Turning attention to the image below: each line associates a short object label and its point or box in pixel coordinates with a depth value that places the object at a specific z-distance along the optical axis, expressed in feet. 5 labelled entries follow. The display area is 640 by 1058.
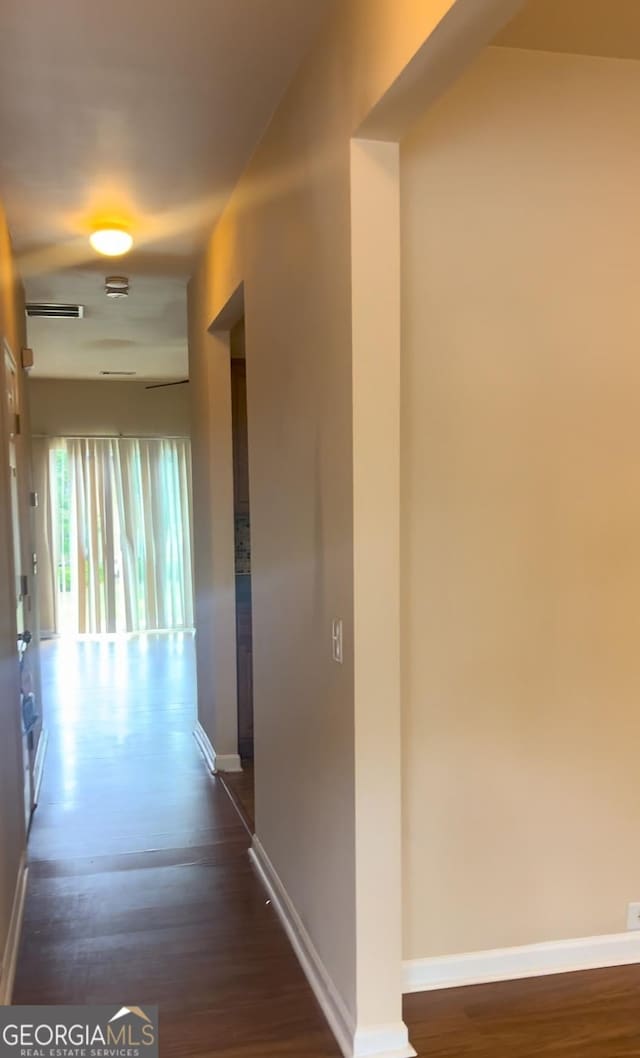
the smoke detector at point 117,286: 14.18
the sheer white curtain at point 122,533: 27.89
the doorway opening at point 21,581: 10.81
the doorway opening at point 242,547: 14.43
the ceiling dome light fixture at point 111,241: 11.46
